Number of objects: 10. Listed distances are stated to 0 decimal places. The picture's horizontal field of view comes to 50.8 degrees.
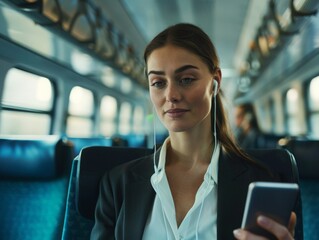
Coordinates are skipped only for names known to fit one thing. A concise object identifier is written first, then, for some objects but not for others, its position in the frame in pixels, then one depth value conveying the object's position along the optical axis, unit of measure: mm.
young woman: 1240
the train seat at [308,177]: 1998
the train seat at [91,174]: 1404
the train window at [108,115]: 6894
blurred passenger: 4496
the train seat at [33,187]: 2104
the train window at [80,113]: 5160
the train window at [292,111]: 5633
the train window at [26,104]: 3375
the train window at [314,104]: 4816
